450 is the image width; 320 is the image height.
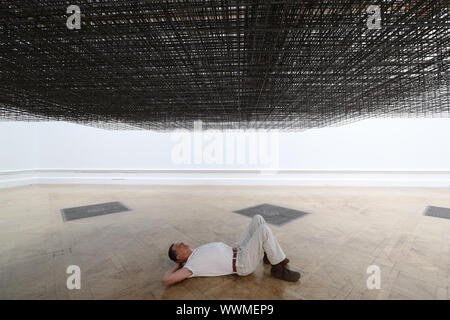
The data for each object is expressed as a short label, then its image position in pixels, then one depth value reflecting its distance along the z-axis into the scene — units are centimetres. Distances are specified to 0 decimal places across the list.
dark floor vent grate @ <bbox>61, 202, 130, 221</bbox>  570
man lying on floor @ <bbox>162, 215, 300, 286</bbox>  261
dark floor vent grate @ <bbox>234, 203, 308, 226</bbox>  521
